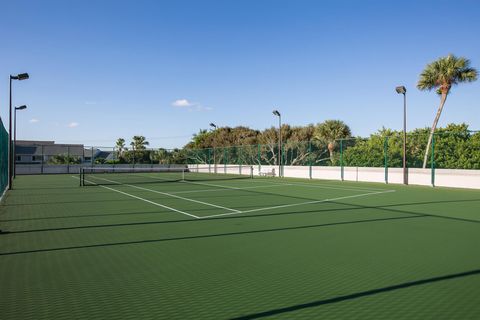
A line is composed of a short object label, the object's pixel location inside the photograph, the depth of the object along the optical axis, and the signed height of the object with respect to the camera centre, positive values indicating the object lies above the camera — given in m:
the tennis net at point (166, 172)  25.58 -1.24
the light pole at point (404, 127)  20.27 +1.77
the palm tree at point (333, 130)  40.00 +3.21
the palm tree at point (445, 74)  28.17 +6.57
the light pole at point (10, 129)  17.72 +1.53
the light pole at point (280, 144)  29.42 +1.22
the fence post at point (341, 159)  24.23 +0.01
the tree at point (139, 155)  40.19 +0.52
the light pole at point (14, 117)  22.86 +2.81
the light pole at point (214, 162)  37.01 -0.23
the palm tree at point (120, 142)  69.06 +3.33
